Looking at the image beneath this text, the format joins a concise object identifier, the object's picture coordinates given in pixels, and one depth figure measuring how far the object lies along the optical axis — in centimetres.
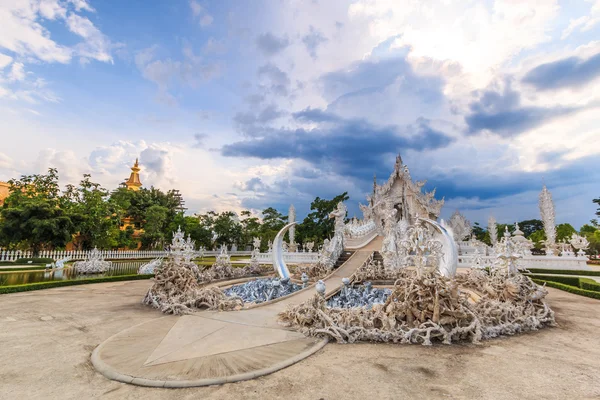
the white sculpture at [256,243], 1867
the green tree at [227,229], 3675
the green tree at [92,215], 2631
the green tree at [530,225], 7112
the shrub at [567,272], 1596
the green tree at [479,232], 5745
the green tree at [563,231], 3900
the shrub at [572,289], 1031
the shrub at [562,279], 1261
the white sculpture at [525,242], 1954
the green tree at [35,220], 2217
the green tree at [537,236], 4290
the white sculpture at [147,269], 1715
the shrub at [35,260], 2083
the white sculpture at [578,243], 2023
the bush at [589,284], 1082
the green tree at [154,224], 3262
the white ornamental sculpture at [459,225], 2878
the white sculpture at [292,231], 2512
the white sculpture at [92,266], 1795
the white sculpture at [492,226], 3230
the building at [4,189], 3179
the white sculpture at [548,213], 2760
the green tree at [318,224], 3856
